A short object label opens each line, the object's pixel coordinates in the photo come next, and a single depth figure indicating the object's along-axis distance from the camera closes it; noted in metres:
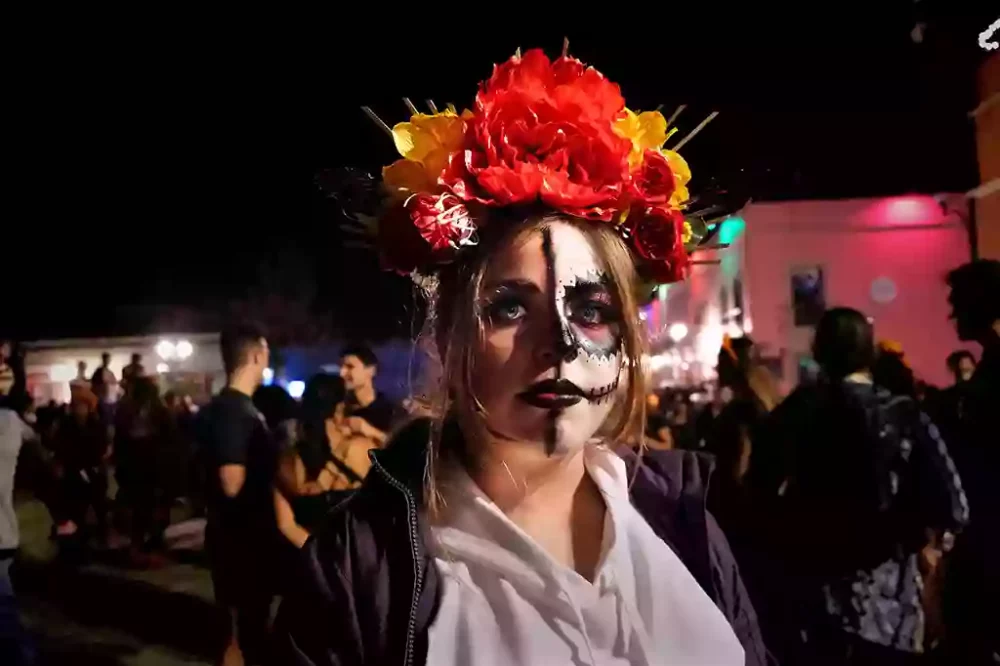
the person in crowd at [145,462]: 3.34
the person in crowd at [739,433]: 1.70
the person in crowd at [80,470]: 3.34
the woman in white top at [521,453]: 0.66
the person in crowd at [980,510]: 1.38
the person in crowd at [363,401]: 1.80
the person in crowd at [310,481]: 1.77
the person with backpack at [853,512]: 1.44
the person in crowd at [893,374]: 1.96
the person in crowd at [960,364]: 2.84
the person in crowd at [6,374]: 2.51
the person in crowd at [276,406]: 2.10
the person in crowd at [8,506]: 1.99
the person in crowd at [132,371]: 3.50
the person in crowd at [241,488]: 1.90
